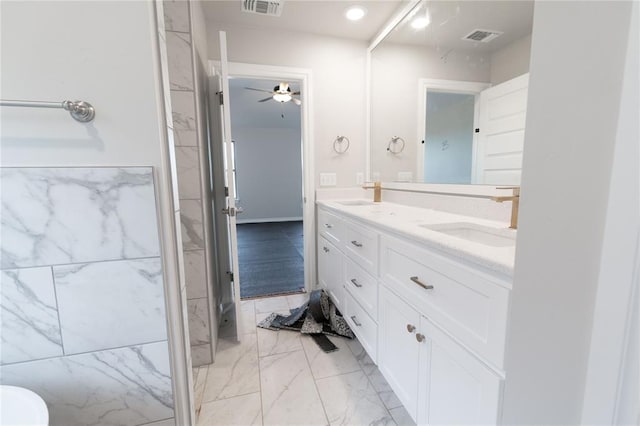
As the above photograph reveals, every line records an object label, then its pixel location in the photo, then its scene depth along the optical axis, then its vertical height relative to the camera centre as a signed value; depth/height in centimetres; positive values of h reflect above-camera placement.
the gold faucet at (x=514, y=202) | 108 -10
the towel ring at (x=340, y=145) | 256 +31
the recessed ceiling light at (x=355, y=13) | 205 +127
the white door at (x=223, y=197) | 170 -13
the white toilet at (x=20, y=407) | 58 -49
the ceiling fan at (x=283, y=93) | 293 +95
